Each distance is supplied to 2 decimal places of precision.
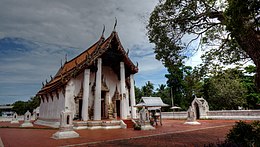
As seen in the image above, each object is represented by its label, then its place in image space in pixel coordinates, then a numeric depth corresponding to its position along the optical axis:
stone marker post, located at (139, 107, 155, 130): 12.63
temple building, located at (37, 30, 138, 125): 14.50
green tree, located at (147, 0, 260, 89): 4.04
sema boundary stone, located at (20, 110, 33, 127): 17.08
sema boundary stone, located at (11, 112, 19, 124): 24.67
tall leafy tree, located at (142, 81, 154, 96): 44.18
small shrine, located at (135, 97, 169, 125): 15.16
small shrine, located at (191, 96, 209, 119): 23.74
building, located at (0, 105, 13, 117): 58.80
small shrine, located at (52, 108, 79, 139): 9.12
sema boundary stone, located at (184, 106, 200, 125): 16.41
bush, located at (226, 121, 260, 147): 5.11
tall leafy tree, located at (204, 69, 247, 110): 26.59
